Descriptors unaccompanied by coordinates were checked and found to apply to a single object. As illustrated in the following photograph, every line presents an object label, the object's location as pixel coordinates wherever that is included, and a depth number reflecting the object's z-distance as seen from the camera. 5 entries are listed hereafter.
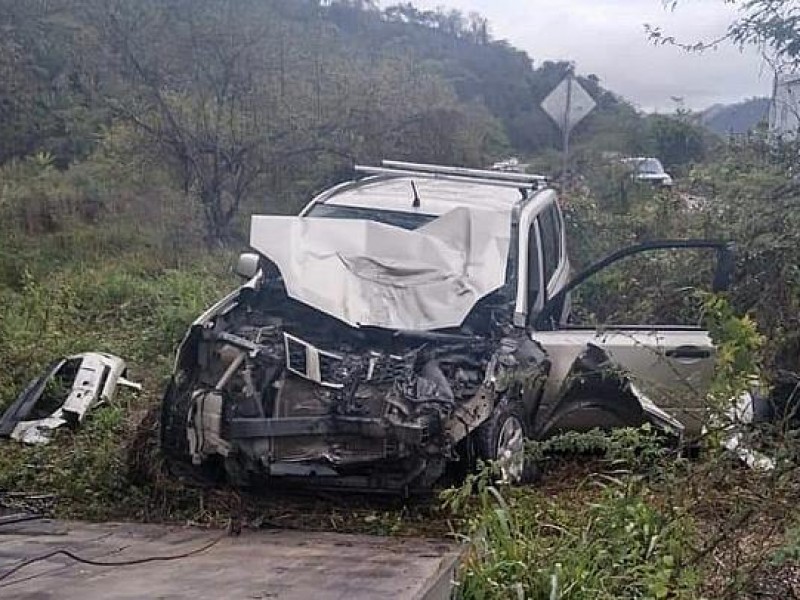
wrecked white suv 5.24
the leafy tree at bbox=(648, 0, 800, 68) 5.75
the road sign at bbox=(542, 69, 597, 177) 13.61
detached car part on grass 7.05
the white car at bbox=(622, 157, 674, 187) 14.03
